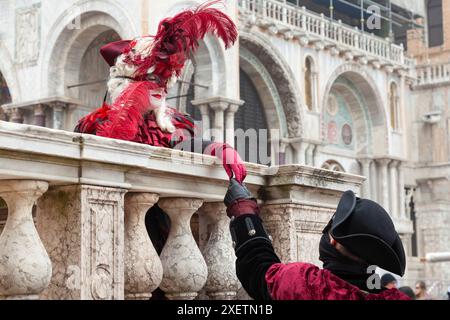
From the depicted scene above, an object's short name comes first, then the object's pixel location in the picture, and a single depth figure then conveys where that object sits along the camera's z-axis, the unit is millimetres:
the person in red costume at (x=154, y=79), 4266
